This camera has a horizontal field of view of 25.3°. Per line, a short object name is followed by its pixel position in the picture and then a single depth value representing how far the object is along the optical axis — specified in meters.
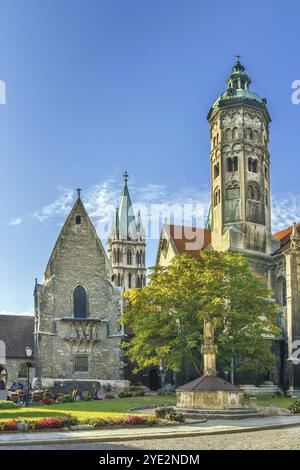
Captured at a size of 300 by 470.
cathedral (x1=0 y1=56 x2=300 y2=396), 55.34
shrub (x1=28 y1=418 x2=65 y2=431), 23.78
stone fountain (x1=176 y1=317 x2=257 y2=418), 30.92
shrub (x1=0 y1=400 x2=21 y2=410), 37.45
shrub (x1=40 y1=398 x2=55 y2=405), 41.84
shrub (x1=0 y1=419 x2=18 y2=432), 23.36
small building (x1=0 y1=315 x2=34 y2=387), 58.53
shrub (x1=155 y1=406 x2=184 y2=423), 27.05
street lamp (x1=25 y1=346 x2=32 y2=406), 39.84
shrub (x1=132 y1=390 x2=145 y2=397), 50.19
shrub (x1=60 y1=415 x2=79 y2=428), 24.35
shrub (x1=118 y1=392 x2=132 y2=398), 49.44
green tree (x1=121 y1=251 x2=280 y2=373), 45.25
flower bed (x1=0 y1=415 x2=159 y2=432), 23.64
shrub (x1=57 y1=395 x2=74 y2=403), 44.51
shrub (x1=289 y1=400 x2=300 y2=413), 33.91
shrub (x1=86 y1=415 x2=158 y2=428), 24.85
